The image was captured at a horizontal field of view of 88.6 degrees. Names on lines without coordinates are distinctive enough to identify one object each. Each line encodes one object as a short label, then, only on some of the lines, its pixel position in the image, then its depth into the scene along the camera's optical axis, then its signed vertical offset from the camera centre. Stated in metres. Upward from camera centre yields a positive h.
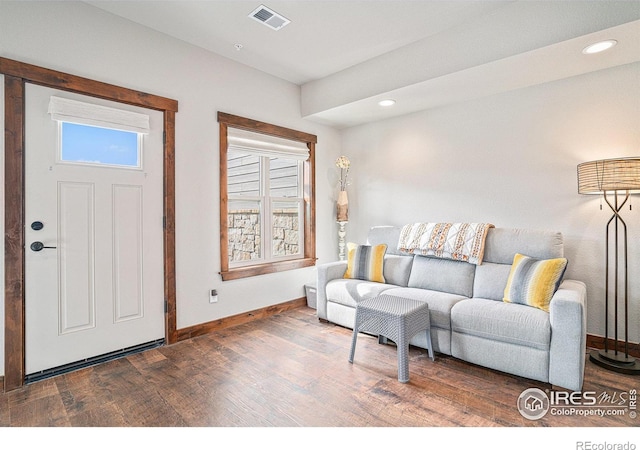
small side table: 2.32 -0.75
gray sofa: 2.11 -0.66
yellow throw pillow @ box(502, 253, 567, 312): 2.39 -0.45
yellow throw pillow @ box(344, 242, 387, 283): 3.46 -0.43
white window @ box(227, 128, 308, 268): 3.63 +0.29
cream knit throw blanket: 3.01 -0.18
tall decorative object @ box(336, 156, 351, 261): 4.45 +0.25
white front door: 2.30 -0.18
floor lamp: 2.31 -0.11
